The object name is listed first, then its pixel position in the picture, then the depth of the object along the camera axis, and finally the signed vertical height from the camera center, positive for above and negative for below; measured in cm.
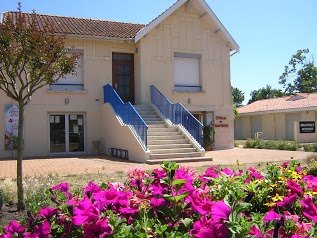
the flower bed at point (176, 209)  171 -43
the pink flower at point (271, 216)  176 -42
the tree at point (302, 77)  5450 +807
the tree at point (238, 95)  8019 +776
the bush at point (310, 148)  1814 -93
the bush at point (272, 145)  1941 -84
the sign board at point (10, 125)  1598 +37
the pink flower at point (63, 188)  264 -40
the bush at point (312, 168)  845 -91
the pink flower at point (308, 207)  214 -47
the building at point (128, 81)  1658 +255
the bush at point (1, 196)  579 -104
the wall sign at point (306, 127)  2509 +15
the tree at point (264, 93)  6824 +713
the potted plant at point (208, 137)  1886 -33
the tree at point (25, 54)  603 +133
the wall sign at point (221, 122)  1976 +46
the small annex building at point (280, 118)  2602 +101
